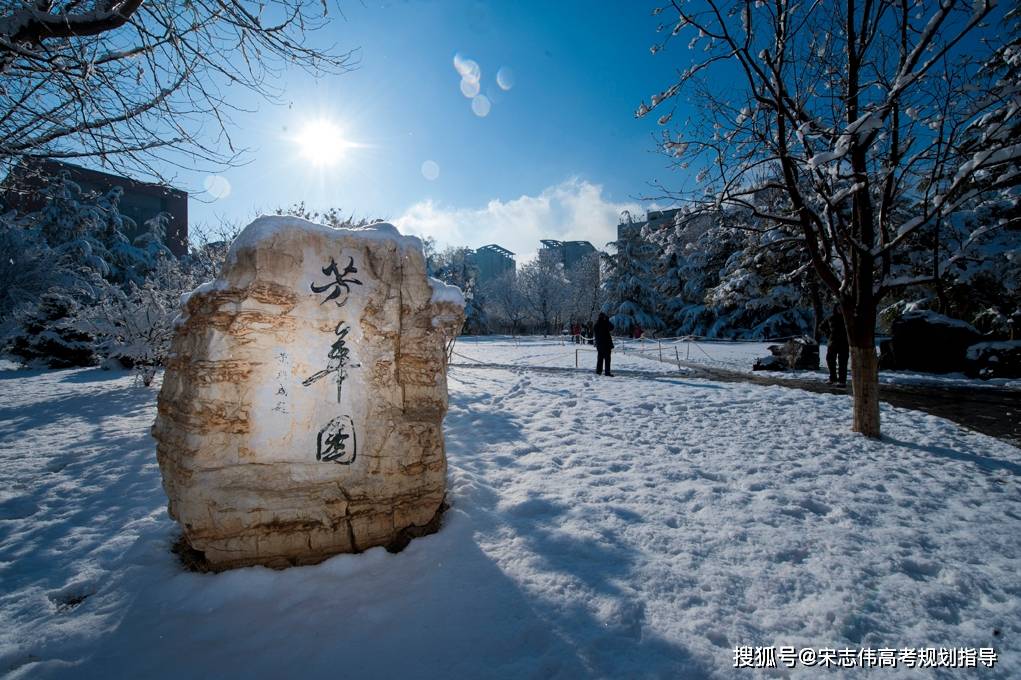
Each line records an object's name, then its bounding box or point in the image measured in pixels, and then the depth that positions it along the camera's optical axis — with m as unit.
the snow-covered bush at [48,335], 12.88
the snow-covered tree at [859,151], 4.34
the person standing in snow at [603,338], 11.09
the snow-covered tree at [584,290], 43.06
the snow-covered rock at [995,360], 9.88
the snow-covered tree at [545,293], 44.44
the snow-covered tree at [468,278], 41.19
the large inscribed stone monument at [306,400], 2.62
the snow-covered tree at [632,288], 33.59
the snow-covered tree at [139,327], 9.62
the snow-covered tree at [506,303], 47.19
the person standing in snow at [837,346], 8.91
